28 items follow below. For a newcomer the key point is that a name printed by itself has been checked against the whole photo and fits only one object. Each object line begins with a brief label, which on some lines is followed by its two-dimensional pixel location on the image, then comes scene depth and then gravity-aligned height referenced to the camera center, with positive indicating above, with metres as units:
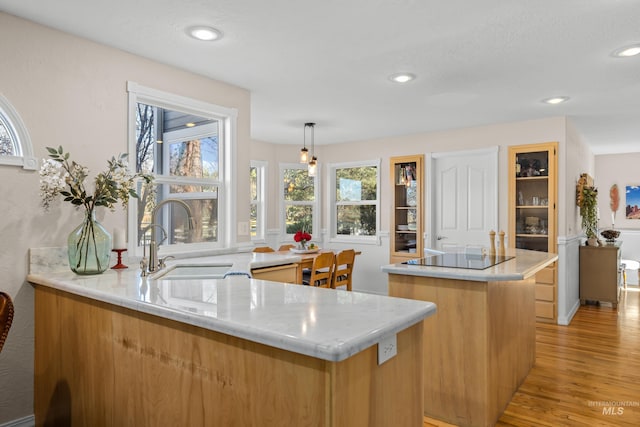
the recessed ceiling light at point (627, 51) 2.73 +1.11
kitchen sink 2.31 -0.37
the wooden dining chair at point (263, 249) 4.49 -0.40
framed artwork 7.47 +0.20
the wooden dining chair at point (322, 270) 3.89 -0.58
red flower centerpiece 4.80 -0.30
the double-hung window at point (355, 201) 6.29 +0.20
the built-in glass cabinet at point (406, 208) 5.74 +0.08
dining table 3.53 -0.46
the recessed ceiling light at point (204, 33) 2.47 +1.12
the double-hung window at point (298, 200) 6.58 +0.21
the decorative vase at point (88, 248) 2.29 -0.19
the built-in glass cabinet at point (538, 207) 4.74 +0.07
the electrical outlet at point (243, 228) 3.59 -0.13
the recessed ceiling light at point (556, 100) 3.93 +1.11
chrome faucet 2.37 -0.21
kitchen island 2.37 -0.73
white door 5.21 +0.21
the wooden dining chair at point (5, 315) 1.46 -0.37
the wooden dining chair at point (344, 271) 4.30 -0.62
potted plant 5.45 +0.00
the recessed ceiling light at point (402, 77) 3.31 +1.12
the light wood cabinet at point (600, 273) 5.38 -0.81
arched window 2.26 +0.42
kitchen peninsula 1.11 -0.47
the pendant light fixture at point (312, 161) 4.95 +0.64
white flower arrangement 2.27 +0.18
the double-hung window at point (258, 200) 6.36 +0.21
